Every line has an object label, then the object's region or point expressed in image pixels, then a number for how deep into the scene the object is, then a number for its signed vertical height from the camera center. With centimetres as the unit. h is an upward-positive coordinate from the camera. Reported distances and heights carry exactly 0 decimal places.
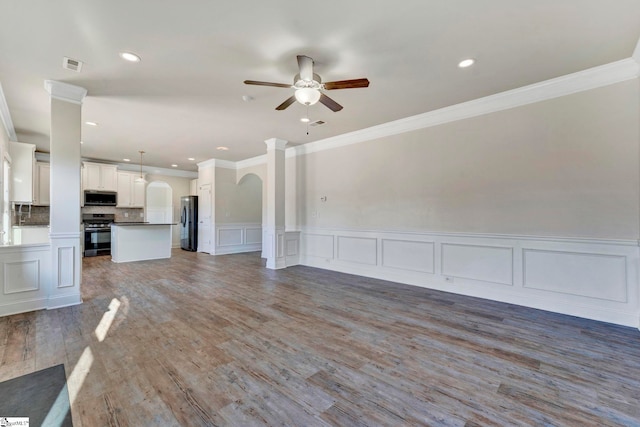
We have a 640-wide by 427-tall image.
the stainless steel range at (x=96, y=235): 753 -50
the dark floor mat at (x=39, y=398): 165 -120
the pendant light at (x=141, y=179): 801 +109
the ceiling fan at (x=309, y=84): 260 +128
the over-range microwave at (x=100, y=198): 768 +54
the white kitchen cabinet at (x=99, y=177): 757 +114
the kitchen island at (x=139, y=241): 666 -64
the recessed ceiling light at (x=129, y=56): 276 +164
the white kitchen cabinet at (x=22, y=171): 539 +93
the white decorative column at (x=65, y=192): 344 +32
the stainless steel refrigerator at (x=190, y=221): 884 -16
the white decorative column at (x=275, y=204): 596 +26
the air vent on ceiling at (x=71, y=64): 289 +165
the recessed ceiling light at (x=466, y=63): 289 +163
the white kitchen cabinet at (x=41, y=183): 670 +83
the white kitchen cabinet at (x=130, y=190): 825 +80
